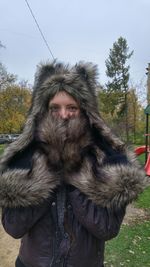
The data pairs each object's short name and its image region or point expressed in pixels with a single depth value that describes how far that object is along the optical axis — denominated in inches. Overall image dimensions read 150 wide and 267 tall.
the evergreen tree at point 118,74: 1524.4
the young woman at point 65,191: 59.1
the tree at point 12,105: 1090.1
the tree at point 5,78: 1007.0
